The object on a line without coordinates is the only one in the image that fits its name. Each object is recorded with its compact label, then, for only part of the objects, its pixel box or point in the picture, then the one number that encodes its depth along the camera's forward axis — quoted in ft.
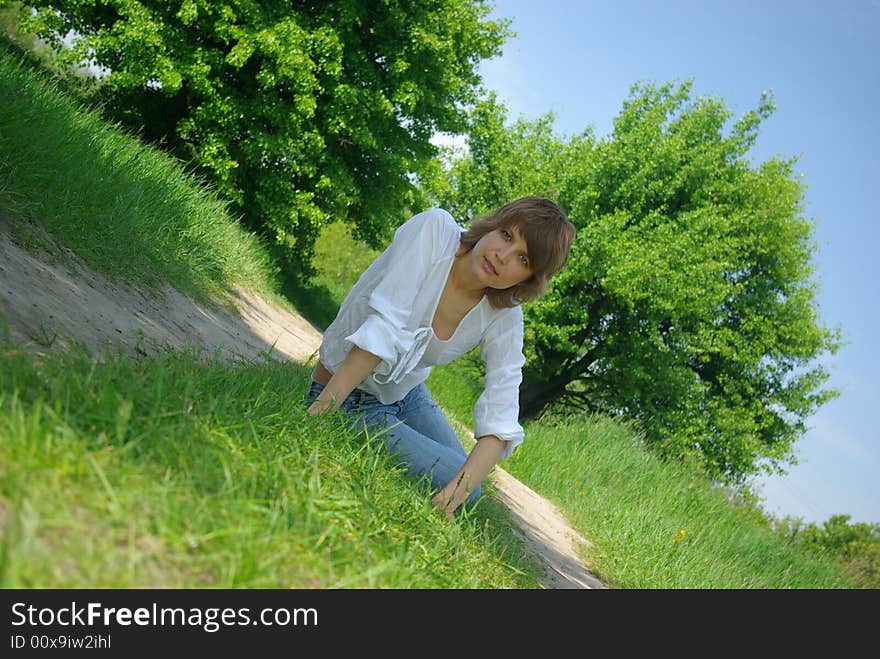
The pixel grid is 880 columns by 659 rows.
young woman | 10.19
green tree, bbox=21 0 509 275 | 38.86
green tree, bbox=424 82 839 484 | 53.11
